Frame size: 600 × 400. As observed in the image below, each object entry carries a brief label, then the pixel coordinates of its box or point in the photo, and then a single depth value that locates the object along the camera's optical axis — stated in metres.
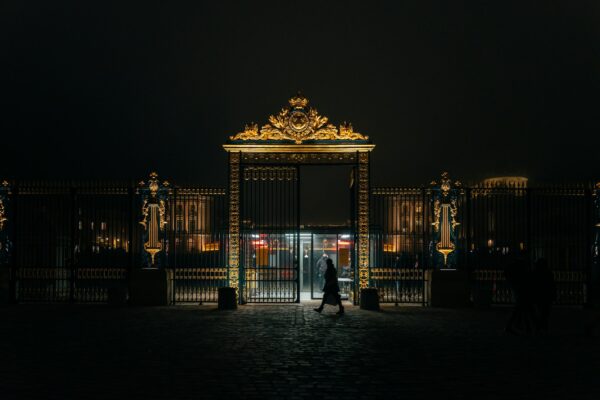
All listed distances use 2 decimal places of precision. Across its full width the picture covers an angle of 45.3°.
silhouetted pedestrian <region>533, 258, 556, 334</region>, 14.07
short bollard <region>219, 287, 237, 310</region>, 19.16
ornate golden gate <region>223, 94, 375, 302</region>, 19.84
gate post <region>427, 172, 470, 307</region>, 20.00
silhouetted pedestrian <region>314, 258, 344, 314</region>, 18.02
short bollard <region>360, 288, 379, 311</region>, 19.17
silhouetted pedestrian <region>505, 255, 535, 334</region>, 13.77
